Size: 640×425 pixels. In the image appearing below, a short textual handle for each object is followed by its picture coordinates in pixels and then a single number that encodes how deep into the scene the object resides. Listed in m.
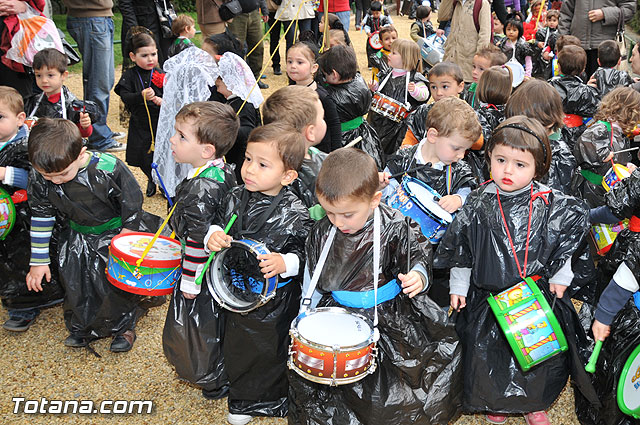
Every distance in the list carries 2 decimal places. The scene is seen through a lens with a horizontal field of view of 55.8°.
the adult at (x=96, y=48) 6.45
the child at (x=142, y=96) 5.18
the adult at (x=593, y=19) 6.91
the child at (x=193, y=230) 2.85
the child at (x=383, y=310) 2.45
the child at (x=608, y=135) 4.14
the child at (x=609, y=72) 6.20
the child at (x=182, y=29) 6.33
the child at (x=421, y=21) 10.47
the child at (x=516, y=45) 8.99
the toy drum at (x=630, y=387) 2.35
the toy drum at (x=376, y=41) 10.38
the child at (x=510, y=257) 2.65
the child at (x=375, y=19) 11.71
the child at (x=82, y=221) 3.17
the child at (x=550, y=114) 3.56
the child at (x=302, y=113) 3.42
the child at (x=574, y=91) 5.51
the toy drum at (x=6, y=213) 3.46
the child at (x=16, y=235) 3.58
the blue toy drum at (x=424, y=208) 2.92
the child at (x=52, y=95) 4.50
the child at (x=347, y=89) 4.80
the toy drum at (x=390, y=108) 5.20
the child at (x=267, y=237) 2.71
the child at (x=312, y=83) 4.34
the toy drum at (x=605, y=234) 3.57
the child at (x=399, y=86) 5.90
